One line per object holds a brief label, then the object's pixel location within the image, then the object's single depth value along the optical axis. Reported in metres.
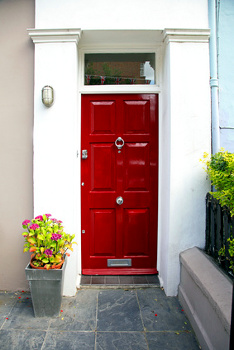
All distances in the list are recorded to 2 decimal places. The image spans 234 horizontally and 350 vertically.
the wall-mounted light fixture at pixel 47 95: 2.80
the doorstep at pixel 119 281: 3.10
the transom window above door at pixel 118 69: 3.24
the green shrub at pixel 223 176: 2.21
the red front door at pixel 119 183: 3.23
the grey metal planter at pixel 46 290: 2.51
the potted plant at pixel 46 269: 2.50
